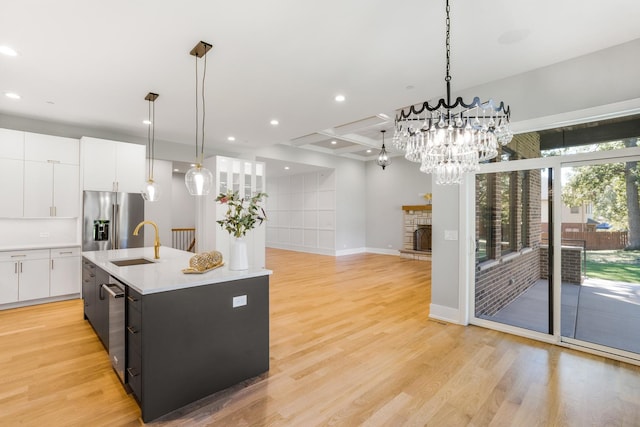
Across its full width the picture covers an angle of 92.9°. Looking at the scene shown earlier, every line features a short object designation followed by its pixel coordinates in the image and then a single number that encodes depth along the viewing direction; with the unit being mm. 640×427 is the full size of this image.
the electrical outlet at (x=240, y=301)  2451
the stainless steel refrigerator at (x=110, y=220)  4980
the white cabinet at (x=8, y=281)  4391
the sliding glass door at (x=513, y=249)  3473
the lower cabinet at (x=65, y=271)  4789
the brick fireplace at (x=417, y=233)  8789
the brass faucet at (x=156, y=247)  3381
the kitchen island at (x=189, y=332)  2051
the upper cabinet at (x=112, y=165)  5035
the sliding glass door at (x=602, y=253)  2979
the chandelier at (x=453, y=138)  2486
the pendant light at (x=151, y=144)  3834
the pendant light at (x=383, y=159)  7051
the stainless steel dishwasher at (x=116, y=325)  2375
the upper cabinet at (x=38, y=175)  4512
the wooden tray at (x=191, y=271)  2492
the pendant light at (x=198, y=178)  2988
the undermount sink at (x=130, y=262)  3268
